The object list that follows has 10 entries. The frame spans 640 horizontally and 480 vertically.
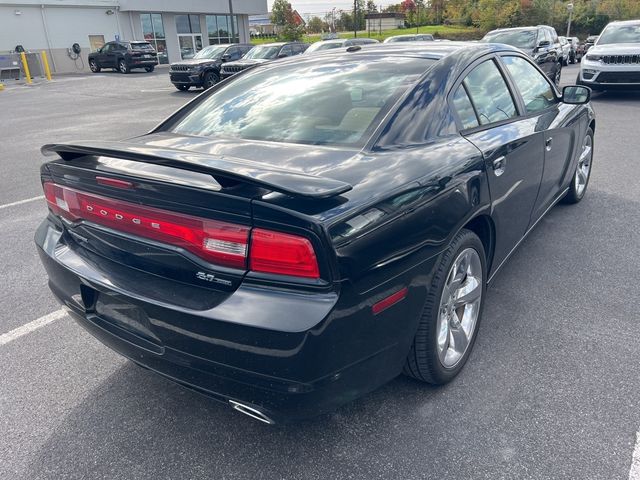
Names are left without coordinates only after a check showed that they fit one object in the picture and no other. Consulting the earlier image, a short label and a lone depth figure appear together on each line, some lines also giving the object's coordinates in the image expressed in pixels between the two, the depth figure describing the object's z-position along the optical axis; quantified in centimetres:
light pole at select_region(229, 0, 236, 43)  3525
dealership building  2975
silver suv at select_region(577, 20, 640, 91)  1166
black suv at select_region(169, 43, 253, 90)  1827
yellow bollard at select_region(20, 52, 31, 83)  2536
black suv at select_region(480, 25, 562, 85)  1339
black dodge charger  180
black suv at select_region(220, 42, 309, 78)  1685
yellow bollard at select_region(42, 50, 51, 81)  2606
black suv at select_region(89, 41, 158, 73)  2783
